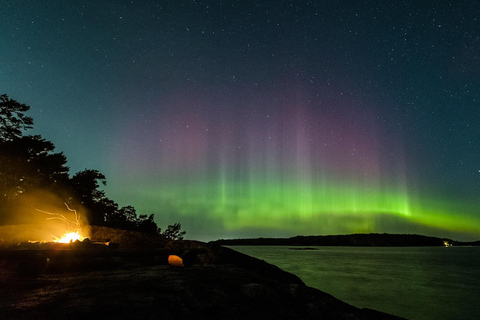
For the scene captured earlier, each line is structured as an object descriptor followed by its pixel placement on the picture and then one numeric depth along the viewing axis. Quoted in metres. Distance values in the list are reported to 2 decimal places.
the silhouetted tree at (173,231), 40.27
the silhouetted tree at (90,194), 28.28
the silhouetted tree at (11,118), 24.19
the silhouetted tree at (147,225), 37.34
